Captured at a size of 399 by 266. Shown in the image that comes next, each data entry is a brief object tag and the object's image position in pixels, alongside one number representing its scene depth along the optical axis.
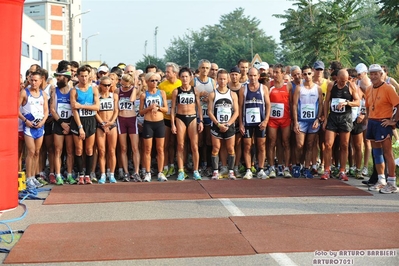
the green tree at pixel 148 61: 114.79
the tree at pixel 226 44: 106.81
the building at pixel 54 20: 104.56
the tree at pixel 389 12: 20.81
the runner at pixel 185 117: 12.67
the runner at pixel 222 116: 12.59
